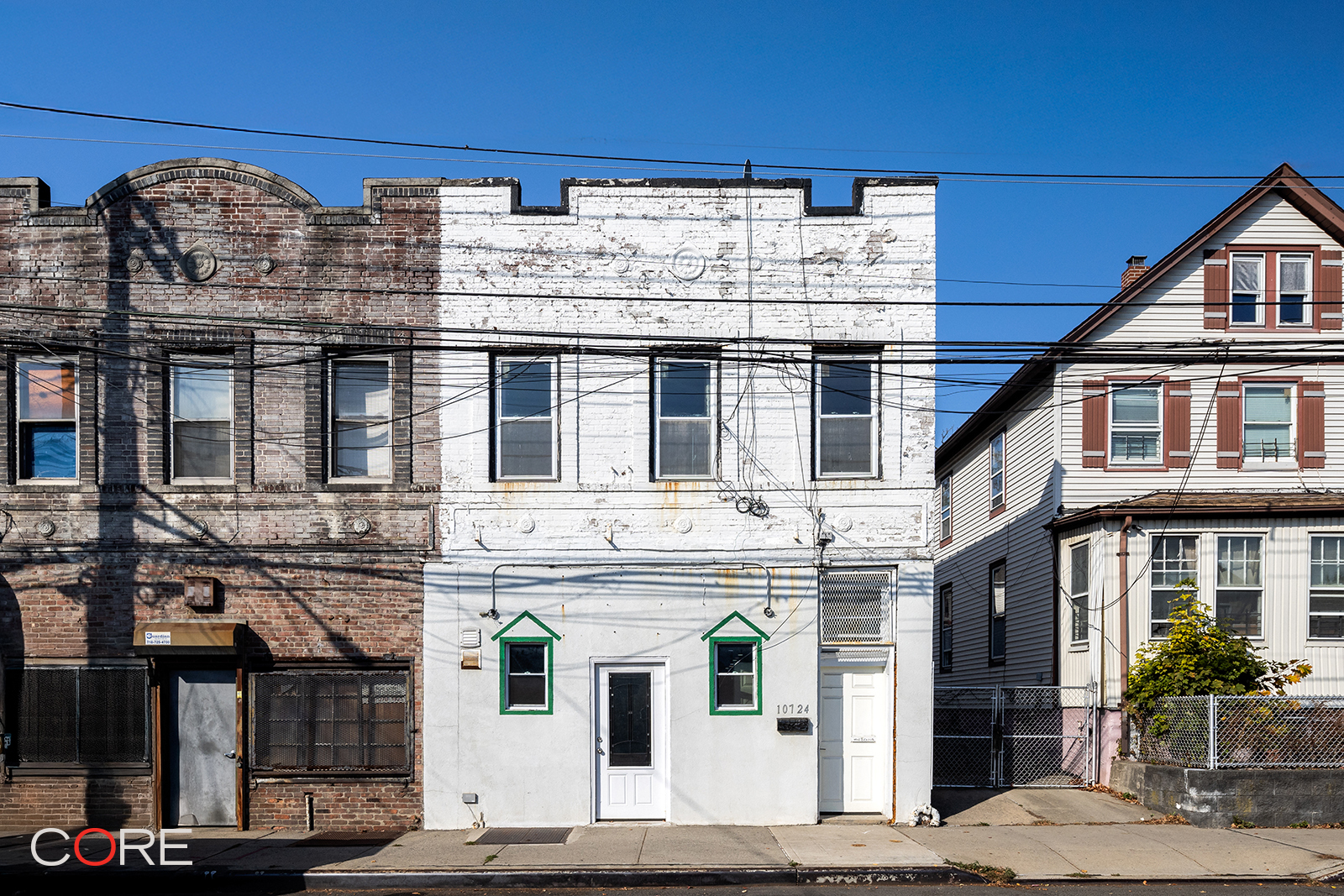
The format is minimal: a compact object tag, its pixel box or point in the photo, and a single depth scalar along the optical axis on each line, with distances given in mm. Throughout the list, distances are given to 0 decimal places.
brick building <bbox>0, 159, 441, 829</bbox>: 14469
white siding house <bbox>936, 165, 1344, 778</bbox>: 18047
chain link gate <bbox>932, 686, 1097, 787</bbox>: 17453
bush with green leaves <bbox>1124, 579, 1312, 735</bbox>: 15398
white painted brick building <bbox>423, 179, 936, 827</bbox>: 14422
